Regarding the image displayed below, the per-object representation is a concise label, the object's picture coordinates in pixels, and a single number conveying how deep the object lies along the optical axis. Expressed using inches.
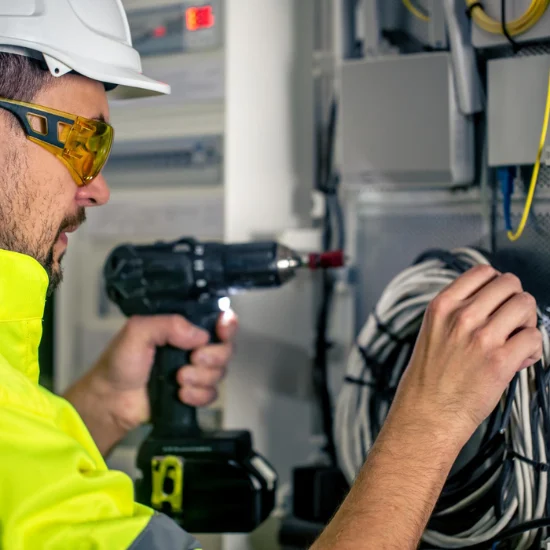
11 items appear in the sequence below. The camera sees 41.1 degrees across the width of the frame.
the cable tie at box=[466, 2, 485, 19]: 45.3
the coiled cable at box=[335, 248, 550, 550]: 42.4
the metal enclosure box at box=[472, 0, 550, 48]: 44.0
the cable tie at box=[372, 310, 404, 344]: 50.5
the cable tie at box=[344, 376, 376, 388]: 52.3
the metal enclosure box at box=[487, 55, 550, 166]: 45.0
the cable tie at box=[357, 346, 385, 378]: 51.9
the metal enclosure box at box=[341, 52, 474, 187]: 49.2
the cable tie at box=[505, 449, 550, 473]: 41.9
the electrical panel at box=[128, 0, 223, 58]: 63.8
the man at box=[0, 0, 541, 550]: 32.0
